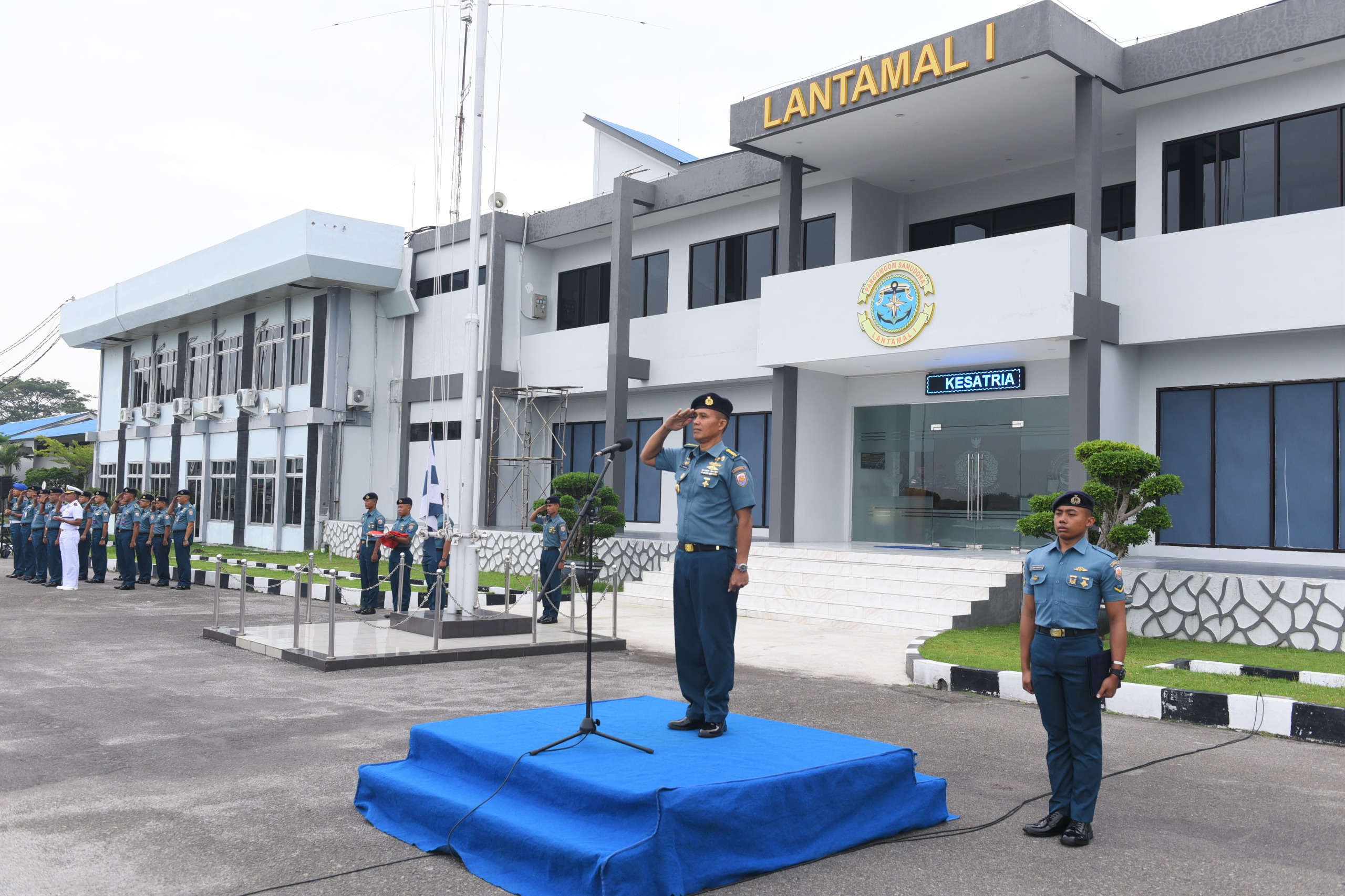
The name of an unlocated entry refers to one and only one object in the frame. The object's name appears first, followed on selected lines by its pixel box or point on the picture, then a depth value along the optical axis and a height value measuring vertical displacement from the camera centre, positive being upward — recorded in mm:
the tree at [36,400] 81250 +5705
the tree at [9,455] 51250 +881
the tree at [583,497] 18406 -252
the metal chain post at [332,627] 10234 -1440
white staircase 14180 -1420
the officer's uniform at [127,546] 19109 -1291
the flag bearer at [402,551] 14516 -1009
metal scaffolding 25906 +1121
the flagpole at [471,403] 12070 +897
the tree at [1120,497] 12570 -16
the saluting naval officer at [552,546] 14641 -911
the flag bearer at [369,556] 15609 -1119
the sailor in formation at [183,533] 18906 -1009
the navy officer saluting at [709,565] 5973 -444
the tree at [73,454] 49812 +938
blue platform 4477 -1487
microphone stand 5285 -1105
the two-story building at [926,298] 15141 +3413
